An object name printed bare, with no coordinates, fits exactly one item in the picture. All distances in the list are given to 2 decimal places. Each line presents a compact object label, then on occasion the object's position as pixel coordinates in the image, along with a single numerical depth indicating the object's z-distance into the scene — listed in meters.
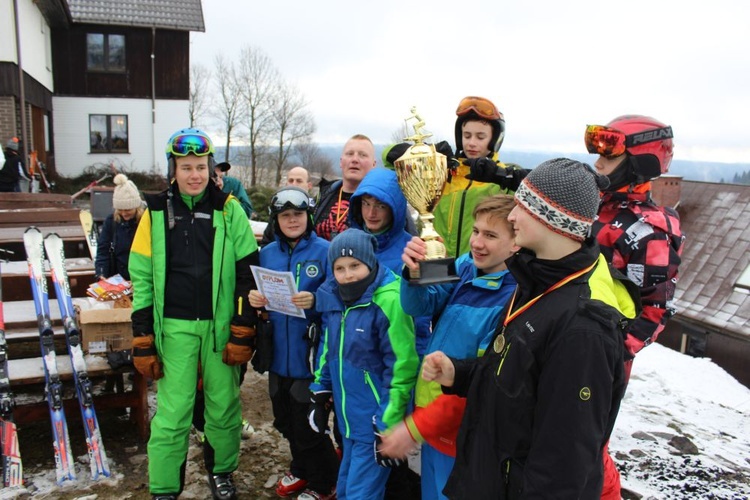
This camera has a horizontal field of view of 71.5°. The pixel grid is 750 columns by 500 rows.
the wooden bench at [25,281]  5.48
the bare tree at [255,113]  36.38
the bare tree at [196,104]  36.19
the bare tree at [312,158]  39.96
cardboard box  4.04
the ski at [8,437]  3.55
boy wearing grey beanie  1.56
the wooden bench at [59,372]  3.97
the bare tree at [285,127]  36.98
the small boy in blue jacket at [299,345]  3.43
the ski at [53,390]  3.69
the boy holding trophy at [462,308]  2.21
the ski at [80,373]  3.74
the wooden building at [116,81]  21.05
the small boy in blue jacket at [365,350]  2.66
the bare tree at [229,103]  36.38
